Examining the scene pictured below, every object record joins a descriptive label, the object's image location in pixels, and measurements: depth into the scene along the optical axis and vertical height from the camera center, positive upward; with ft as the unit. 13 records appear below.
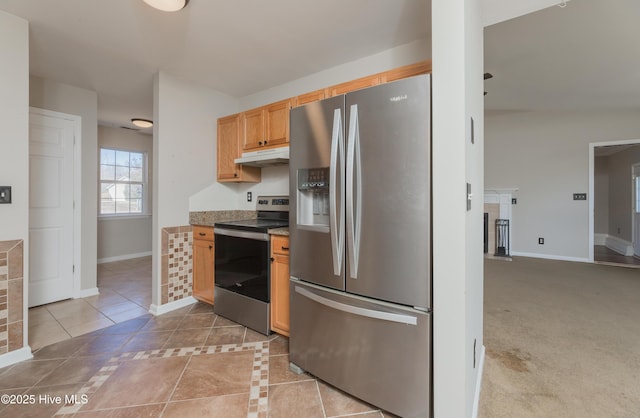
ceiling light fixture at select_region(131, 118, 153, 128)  14.33 +4.60
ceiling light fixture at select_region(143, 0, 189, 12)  5.56 +4.23
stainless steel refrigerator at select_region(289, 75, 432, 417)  4.32 -0.71
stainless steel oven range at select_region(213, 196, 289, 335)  7.57 -1.90
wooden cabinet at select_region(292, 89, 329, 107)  7.80 +3.30
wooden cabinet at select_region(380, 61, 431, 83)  6.20 +3.26
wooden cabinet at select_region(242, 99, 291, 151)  8.89 +2.84
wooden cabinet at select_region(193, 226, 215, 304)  9.44 -1.90
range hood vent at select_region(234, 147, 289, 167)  8.72 +1.73
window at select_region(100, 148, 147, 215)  16.43 +1.73
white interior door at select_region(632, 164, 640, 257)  17.46 -0.03
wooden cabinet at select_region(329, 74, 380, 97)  6.98 +3.30
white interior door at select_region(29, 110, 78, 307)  9.66 +0.09
